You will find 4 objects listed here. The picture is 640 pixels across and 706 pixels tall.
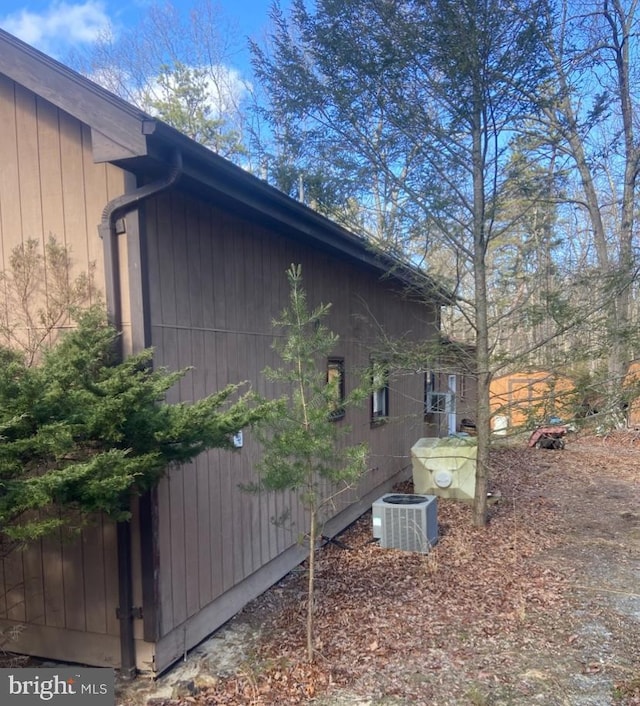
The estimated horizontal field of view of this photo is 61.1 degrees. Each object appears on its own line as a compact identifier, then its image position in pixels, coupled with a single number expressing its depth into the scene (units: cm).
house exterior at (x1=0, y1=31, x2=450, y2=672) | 358
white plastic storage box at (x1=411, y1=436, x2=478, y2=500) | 827
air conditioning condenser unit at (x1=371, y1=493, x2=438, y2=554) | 611
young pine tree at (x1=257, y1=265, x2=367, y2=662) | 360
